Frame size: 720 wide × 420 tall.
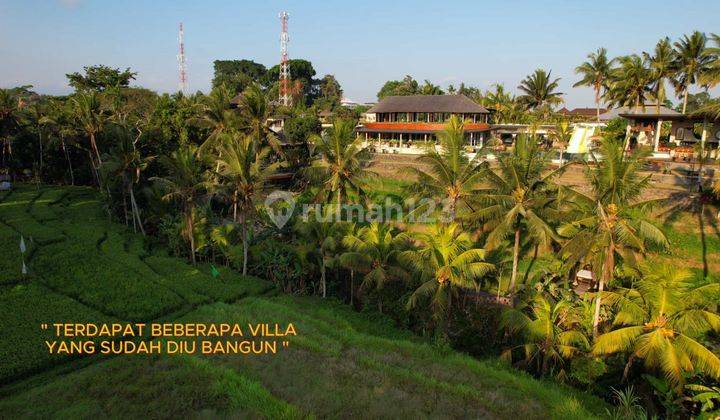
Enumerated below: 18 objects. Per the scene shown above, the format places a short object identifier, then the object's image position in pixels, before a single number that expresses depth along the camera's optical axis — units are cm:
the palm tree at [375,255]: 1825
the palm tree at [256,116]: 2995
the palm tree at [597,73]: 4203
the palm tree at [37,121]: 3597
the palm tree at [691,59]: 3231
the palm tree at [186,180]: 2172
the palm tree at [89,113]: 2988
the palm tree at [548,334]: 1479
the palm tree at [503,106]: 4775
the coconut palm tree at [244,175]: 2011
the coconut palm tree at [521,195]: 1736
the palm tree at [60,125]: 3303
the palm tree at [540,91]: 4650
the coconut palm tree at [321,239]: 2003
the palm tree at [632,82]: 3478
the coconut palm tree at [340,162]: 2155
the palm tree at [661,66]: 3394
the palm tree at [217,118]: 3032
